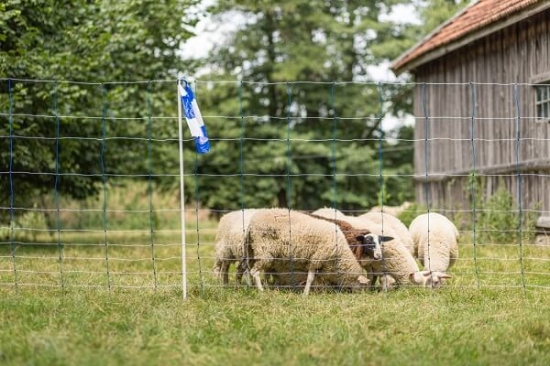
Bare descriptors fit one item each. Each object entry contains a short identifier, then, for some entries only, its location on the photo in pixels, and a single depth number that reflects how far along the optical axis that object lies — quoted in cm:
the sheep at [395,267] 965
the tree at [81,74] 1491
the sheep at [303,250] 936
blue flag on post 812
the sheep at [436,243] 1045
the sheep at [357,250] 962
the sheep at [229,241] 963
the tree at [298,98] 2784
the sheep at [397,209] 1684
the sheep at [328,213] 1097
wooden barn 1402
